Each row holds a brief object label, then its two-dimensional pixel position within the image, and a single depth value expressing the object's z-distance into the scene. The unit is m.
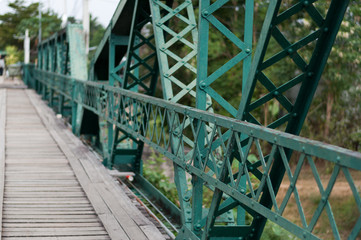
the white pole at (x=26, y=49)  40.84
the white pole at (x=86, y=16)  20.81
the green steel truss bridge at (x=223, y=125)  3.34
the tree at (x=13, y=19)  84.19
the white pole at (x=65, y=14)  32.71
